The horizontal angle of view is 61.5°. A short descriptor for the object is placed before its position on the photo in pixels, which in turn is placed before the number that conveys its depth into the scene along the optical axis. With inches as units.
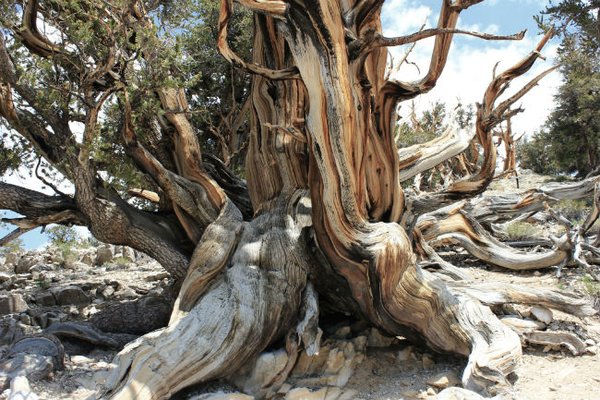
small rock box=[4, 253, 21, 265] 421.6
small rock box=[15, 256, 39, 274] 371.9
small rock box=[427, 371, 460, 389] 147.0
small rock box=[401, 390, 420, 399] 141.8
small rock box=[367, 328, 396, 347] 176.7
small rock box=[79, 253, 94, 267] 426.1
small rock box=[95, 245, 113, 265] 430.9
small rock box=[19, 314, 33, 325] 209.2
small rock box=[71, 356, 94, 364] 172.7
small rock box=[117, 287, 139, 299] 266.0
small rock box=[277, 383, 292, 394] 143.9
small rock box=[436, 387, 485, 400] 126.9
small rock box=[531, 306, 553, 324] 180.1
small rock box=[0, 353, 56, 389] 147.2
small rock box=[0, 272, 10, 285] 306.3
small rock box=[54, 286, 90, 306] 251.6
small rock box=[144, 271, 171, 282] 311.1
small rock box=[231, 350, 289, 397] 146.8
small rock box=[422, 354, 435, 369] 163.2
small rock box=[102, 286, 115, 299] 264.9
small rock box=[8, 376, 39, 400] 130.0
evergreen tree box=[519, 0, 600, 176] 592.4
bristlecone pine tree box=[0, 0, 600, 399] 144.6
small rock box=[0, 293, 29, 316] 224.8
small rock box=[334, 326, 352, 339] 175.2
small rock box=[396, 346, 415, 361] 168.6
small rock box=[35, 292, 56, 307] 249.1
